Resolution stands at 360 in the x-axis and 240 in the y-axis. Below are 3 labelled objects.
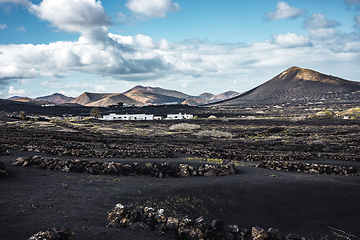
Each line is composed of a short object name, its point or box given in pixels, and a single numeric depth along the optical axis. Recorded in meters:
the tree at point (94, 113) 131.12
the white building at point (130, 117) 117.28
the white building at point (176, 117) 116.19
